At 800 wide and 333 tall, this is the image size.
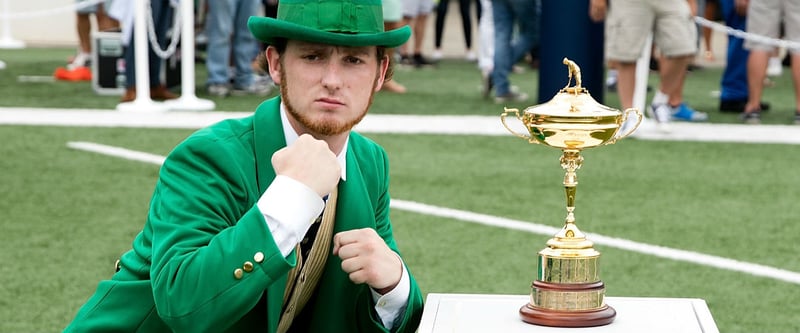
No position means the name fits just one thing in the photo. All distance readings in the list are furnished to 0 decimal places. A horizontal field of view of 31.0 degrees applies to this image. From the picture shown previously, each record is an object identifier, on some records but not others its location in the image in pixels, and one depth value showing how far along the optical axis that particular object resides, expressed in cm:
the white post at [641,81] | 952
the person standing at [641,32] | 892
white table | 261
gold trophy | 262
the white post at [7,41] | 1705
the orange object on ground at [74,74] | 1286
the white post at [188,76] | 1038
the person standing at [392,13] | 1098
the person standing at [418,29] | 1469
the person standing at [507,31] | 1120
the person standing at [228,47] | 1113
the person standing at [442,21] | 1609
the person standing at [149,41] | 1069
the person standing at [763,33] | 972
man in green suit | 252
